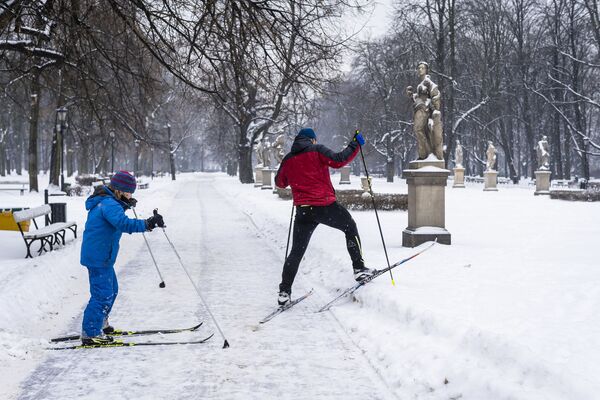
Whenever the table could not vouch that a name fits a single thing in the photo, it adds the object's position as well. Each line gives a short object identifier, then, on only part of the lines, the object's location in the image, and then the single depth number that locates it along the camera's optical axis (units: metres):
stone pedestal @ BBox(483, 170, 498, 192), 32.97
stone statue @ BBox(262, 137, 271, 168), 37.75
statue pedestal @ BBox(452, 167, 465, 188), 37.31
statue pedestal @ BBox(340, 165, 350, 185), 42.19
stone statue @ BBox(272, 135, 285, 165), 36.04
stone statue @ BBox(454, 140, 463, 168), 38.41
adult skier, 6.24
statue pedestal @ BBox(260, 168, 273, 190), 34.12
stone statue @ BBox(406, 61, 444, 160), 9.95
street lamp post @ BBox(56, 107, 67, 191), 19.57
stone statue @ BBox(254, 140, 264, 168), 38.12
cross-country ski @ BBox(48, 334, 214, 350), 4.96
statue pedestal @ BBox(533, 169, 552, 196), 27.94
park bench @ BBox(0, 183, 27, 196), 26.29
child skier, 5.00
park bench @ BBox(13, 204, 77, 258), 9.34
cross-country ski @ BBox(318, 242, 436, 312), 6.33
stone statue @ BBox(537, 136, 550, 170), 28.98
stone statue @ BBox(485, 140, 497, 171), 34.12
